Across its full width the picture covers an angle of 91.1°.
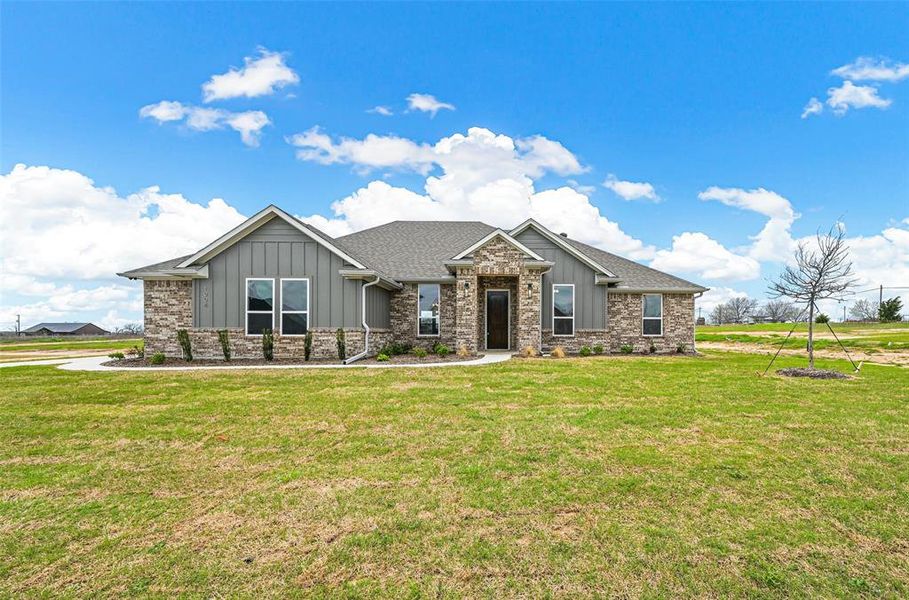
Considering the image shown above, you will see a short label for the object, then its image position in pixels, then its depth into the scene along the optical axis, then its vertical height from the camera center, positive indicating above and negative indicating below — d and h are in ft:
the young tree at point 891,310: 139.85 -0.14
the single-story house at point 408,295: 49.19 +2.27
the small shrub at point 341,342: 47.91 -3.11
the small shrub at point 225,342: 48.03 -3.04
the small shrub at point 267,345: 47.98 -3.34
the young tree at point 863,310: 190.49 -0.09
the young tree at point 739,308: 229.45 +1.38
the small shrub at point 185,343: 48.11 -3.07
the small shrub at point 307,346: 48.29 -3.50
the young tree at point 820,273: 39.34 +3.39
